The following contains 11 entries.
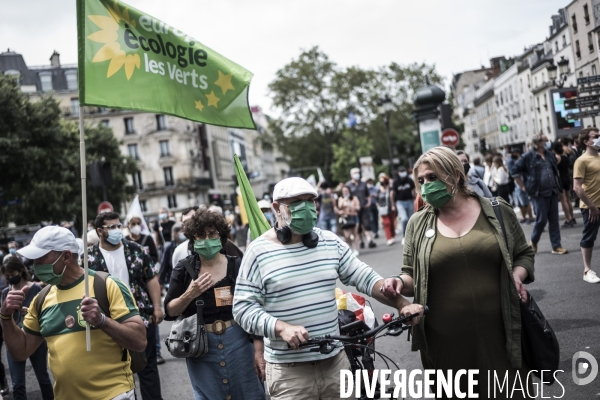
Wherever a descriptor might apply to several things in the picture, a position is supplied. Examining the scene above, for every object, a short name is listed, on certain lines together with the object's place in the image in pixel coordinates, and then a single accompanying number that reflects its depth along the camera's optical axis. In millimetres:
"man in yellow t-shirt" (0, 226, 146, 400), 4410
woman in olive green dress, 4031
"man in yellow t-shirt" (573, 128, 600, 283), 9180
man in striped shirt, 4109
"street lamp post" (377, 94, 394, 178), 32500
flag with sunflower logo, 5293
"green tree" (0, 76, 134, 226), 34875
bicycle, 3732
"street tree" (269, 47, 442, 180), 61188
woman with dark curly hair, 5211
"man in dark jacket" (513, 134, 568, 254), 11727
